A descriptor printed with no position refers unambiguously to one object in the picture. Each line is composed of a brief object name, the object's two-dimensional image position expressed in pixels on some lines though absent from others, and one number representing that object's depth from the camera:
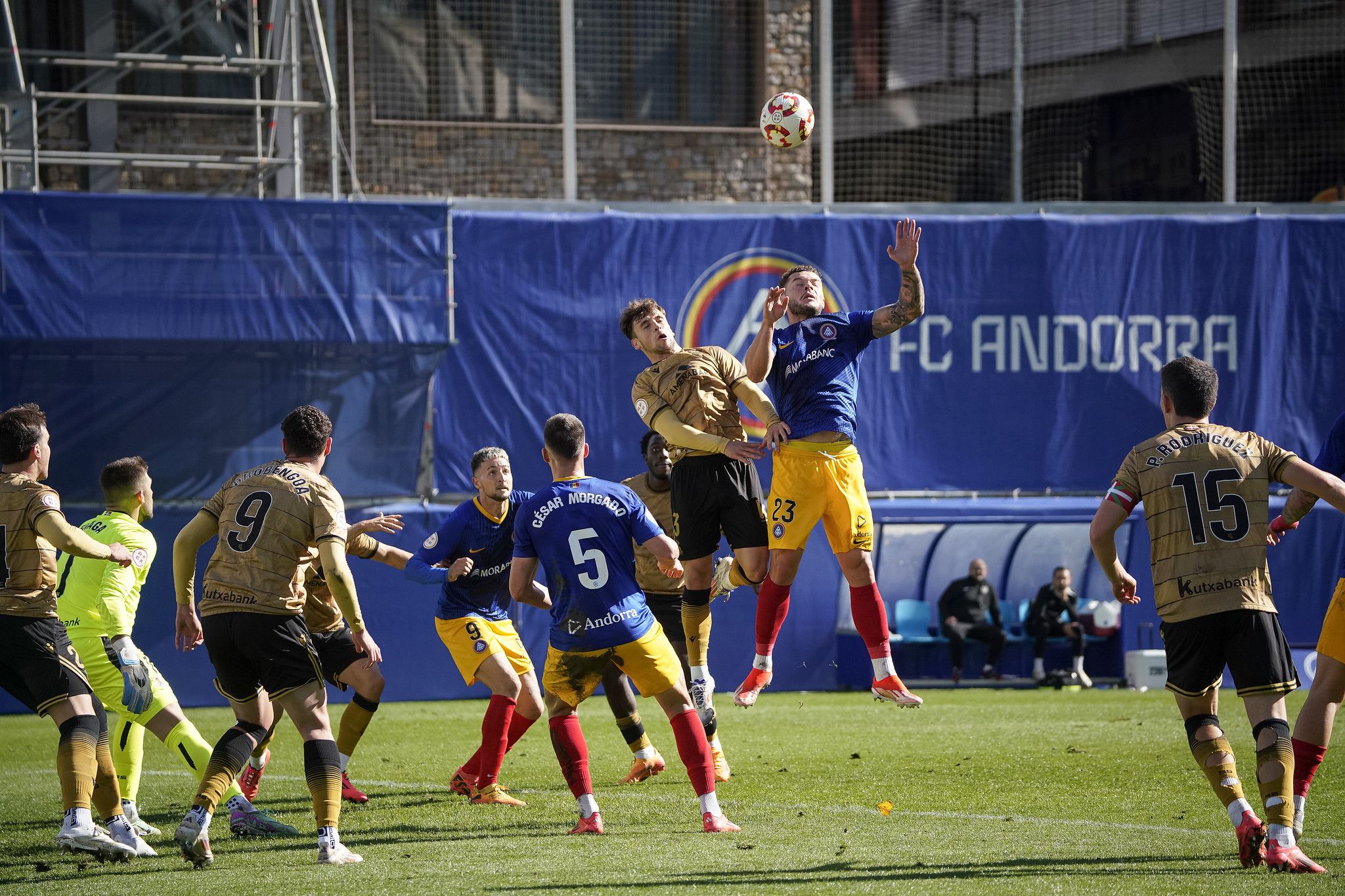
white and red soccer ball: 21.48
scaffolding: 33.87
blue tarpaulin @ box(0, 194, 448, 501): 32.31
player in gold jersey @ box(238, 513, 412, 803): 18.47
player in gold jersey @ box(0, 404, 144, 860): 15.06
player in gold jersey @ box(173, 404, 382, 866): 14.72
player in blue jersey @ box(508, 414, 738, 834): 15.50
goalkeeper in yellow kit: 16.75
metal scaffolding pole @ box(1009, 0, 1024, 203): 42.27
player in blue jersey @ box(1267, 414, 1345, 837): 14.41
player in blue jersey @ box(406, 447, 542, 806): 18.64
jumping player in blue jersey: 18.20
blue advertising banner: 35.87
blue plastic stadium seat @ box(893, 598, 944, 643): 37.84
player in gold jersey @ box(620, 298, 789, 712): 18.55
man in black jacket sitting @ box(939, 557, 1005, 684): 36.34
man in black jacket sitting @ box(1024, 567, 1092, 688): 36.31
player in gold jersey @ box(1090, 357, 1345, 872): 13.70
